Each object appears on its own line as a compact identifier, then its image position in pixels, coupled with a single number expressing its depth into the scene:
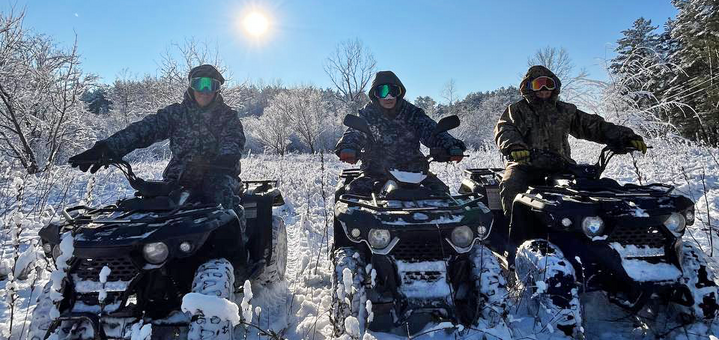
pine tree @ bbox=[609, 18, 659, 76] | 10.76
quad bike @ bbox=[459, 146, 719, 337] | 2.72
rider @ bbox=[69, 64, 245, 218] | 3.69
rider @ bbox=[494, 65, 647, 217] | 4.27
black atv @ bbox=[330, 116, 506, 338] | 2.66
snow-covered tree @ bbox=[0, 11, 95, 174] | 11.94
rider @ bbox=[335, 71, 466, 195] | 4.34
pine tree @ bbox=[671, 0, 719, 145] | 20.23
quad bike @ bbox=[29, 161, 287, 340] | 2.32
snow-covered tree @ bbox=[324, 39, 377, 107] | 41.56
